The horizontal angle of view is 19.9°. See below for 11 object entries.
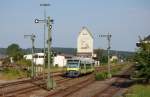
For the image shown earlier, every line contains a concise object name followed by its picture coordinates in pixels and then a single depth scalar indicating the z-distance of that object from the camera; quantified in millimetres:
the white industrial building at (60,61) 142375
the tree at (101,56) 166312
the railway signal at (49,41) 43125
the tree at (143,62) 44625
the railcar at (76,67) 69375
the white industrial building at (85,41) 150475
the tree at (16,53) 116812
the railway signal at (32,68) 69375
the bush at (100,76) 65369
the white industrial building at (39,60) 140188
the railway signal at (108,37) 71750
